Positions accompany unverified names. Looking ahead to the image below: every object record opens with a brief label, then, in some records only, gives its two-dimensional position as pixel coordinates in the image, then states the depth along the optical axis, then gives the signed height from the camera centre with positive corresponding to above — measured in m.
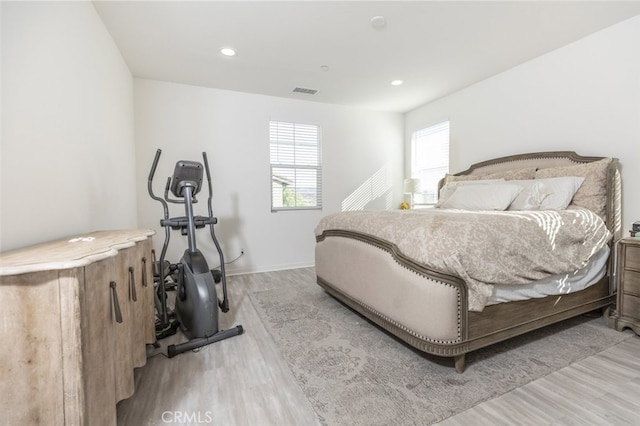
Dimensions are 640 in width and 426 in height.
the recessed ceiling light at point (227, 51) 2.81 +1.56
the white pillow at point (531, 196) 2.56 +0.05
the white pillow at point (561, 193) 2.49 +0.07
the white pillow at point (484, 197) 2.67 +0.05
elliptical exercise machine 2.00 -0.59
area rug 1.38 -1.01
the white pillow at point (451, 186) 3.22 +0.19
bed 1.56 -0.39
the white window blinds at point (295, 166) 4.20 +0.57
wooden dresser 0.79 -0.40
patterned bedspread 1.55 -0.25
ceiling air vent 3.87 +1.59
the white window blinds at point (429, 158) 4.30 +0.71
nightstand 2.08 -0.66
